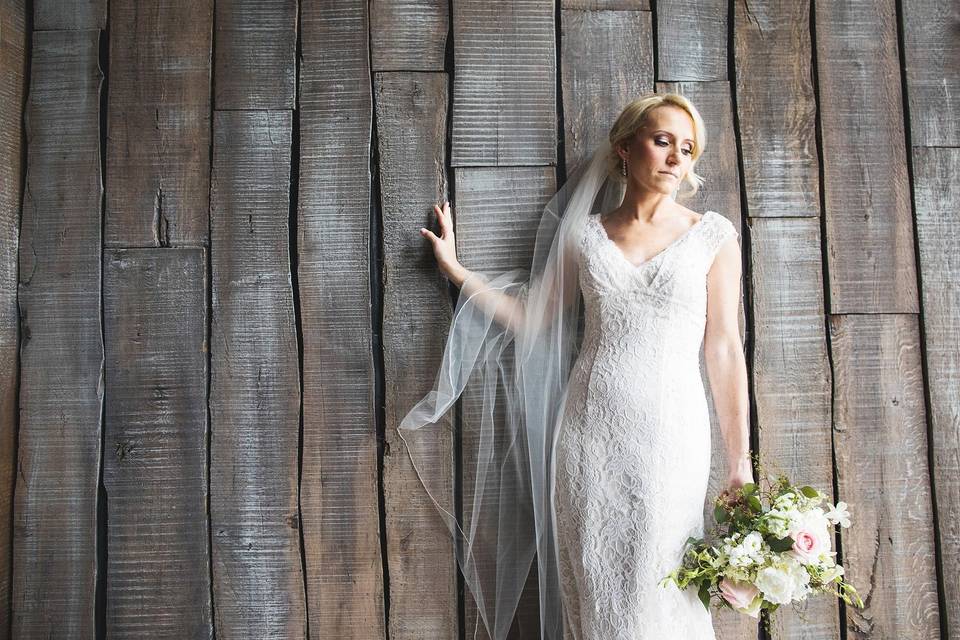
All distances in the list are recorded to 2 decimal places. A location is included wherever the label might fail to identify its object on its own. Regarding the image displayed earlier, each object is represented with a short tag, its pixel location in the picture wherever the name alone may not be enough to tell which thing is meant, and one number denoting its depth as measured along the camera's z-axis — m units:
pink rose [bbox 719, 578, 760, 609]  1.75
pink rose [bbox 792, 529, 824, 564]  1.72
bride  1.87
